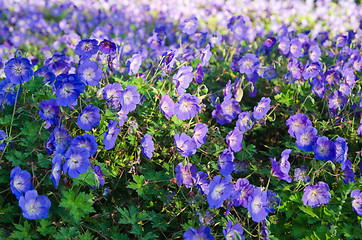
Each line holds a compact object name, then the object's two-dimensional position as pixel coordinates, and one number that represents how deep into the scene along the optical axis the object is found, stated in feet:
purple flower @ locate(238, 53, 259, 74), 8.14
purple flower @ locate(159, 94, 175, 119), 6.23
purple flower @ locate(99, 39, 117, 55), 6.32
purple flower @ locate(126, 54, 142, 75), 7.01
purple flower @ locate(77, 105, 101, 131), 5.49
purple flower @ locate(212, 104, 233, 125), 7.34
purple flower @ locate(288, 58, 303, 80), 7.89
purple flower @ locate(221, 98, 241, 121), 7.28
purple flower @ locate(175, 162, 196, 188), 5.86
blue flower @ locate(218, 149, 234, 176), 5.81
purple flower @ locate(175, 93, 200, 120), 6.24
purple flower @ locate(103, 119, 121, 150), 5.50
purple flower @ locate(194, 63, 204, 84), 7.22
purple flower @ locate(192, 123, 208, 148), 6.13
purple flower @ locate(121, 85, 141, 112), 5.98
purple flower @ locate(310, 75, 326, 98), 7.67
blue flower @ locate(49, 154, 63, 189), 4.85
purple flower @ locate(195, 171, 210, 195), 5.76
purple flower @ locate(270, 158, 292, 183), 6.01
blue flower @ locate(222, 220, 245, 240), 5.04
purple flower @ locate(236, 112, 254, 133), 6.95
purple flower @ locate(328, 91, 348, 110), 7.48
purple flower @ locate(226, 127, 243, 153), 6.51
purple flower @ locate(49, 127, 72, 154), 5.33
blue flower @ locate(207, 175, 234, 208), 5.14
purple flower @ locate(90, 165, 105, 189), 5.58
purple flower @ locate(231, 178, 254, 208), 5.64
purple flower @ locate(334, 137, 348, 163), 6.21
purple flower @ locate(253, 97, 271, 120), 6.92
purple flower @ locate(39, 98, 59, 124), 5.49
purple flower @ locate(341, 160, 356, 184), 6.49
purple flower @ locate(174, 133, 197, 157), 5.82
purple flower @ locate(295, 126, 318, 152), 6.37
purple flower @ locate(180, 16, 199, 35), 9.29
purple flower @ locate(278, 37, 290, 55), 8.80
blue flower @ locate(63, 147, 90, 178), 4.94
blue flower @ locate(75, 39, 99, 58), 6.14
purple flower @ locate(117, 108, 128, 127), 5.94
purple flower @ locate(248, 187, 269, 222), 5.35
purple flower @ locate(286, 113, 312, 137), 6.75
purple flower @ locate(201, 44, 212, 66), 7.19
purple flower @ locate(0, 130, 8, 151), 5.55
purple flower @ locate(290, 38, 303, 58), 8.61
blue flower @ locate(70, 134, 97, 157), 5.19
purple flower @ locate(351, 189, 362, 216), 5.96
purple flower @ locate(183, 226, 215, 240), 5.04
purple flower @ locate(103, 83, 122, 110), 5.91
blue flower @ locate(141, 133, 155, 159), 5.88
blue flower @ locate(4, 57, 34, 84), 5.56
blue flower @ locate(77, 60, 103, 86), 5.61
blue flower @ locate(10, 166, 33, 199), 4.90
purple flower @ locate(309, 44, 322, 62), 8.43
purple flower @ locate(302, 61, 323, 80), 7.70
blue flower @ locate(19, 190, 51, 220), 4.73
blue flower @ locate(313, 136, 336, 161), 6.15
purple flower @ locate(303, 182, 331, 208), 5.99
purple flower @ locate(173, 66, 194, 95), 6.51
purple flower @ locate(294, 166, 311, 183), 6.48
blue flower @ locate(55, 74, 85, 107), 5.26
